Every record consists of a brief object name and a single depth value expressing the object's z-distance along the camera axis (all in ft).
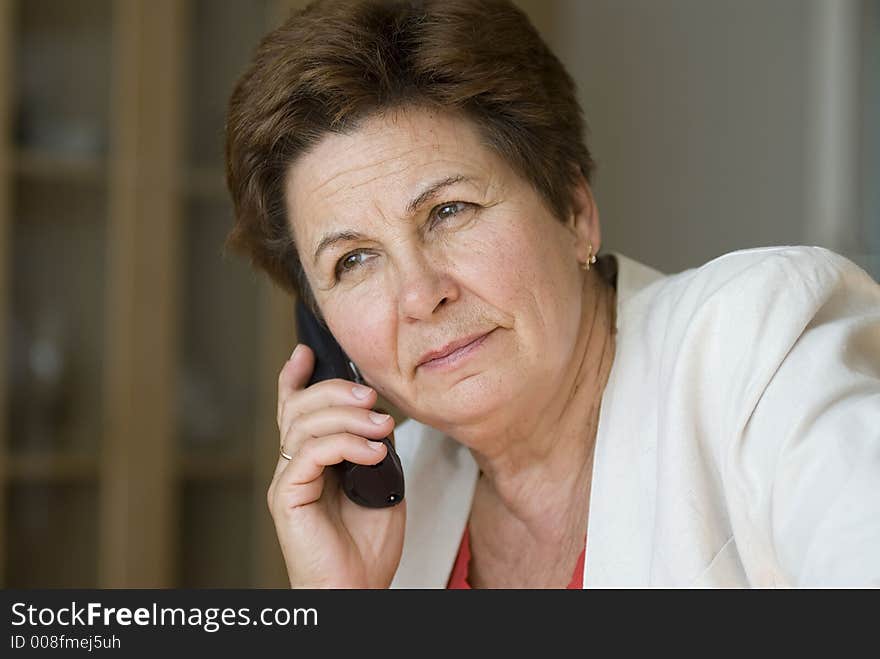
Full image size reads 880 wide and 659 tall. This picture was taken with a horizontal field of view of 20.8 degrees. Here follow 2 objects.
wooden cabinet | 7.46
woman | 3.77
